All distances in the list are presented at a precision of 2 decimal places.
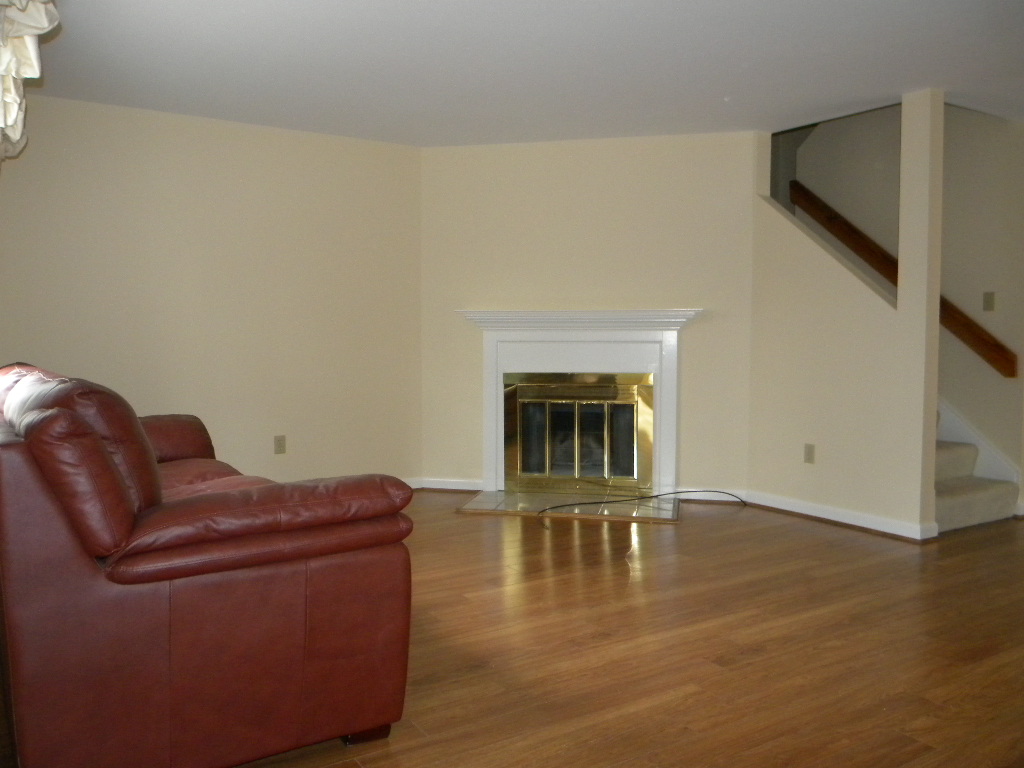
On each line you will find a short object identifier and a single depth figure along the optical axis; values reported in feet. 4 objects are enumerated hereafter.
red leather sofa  5.91
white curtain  7.83
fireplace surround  17.12
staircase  14.99
